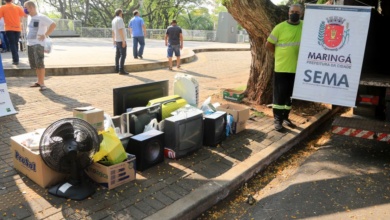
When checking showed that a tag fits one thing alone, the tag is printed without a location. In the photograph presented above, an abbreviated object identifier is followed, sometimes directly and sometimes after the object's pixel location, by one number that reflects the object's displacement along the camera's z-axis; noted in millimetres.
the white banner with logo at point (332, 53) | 5062
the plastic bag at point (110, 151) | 3709
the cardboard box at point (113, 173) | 3707
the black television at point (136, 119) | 4586
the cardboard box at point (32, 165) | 3656
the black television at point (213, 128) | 5074
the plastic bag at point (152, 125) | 4672
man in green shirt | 5719
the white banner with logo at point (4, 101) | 5914
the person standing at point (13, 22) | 10164
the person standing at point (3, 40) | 13159
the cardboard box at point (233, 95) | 7664
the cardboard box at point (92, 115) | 4230
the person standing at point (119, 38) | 10211
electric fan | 3455
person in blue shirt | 13227
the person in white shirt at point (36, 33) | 7582
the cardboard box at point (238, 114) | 5725
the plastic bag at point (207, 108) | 5485
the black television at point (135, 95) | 5039
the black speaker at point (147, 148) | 4145
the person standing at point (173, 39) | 12531
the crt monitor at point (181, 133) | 4555
